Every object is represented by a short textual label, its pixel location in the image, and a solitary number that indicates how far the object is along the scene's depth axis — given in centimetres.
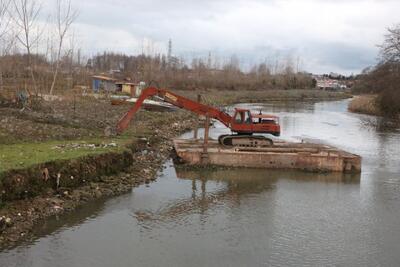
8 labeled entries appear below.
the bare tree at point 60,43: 3221
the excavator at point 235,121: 2295
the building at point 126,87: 5988
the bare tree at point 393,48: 5431
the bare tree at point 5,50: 3140
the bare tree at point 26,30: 2902
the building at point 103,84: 5934
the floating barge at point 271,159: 2145
